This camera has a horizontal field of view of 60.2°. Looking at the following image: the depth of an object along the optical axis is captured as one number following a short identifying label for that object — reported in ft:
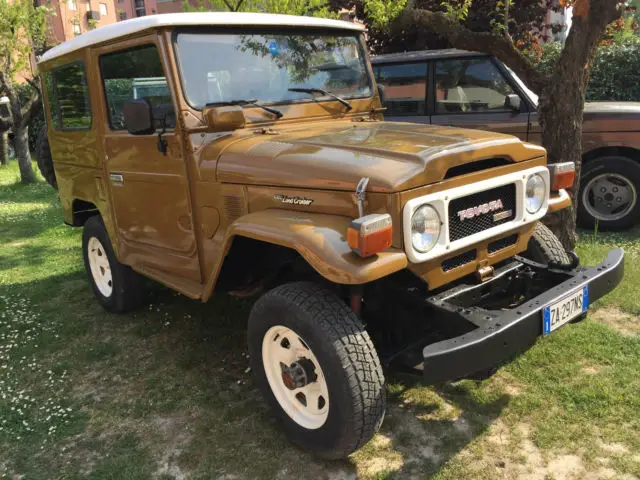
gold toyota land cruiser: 8.06
